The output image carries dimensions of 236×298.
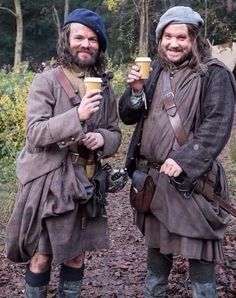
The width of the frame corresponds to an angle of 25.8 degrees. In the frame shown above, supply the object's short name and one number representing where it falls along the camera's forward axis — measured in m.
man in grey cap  2.89
